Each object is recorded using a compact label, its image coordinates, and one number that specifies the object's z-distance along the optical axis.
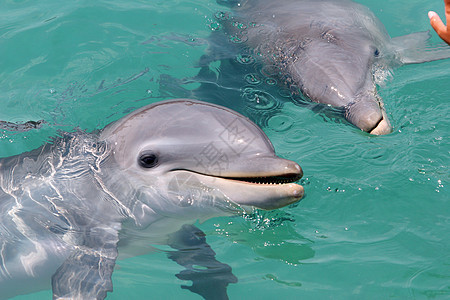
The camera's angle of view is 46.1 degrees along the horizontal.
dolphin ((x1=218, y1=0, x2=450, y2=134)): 7.00
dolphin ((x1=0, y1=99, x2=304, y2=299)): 4.88
